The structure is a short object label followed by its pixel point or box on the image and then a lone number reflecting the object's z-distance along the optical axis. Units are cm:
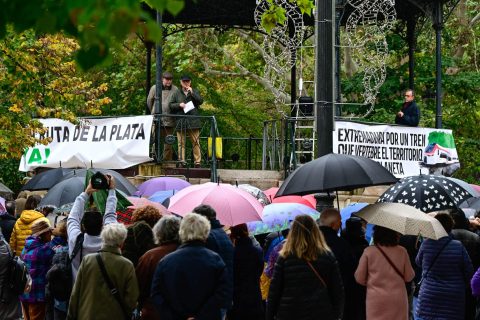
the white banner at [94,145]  2250
